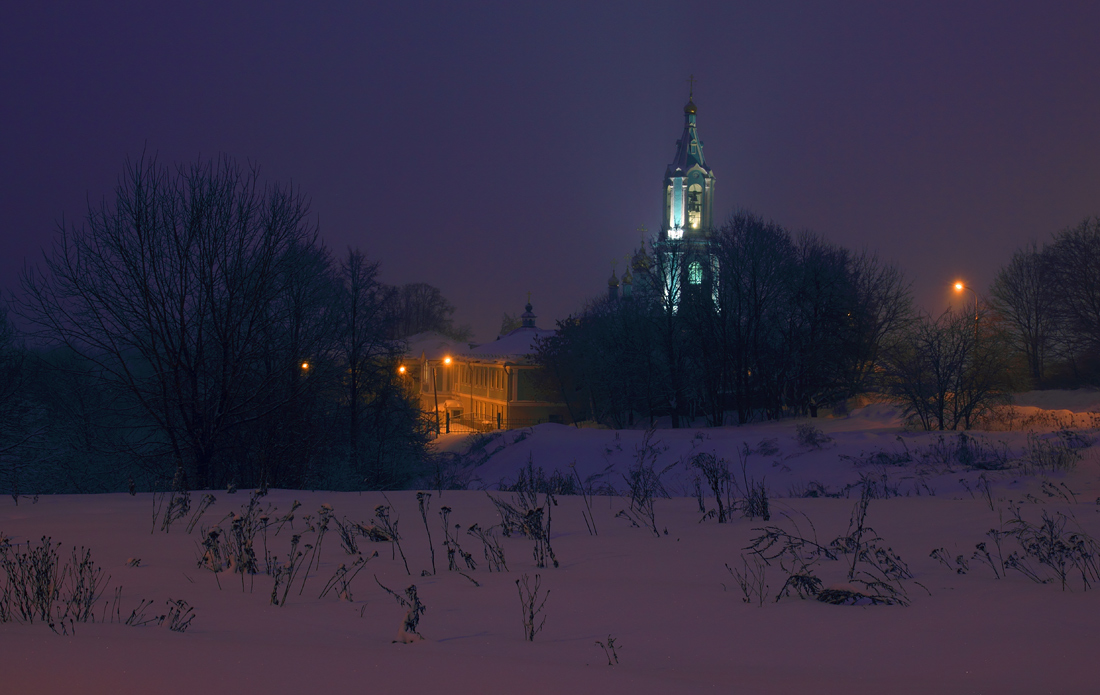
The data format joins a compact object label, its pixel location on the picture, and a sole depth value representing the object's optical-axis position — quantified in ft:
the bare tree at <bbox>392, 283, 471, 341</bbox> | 300.61
